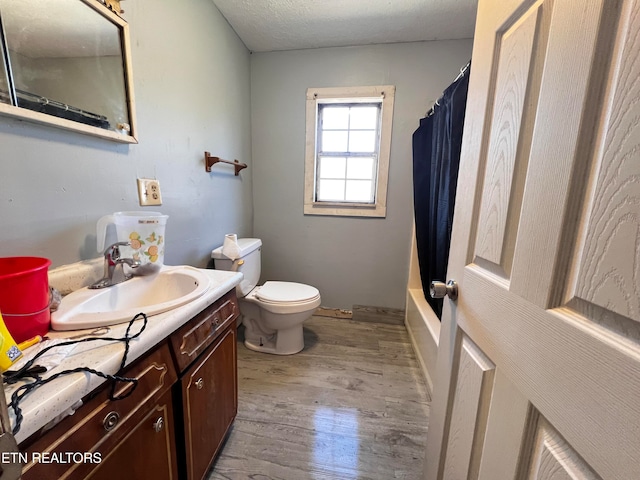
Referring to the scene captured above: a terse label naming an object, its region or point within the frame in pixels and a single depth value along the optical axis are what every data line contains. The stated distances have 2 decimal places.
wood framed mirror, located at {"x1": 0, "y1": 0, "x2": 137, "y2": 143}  0.70
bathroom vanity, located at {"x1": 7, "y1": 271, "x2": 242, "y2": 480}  0.46
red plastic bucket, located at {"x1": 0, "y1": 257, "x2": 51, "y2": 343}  0.54
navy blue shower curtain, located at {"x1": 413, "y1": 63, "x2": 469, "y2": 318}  1.35
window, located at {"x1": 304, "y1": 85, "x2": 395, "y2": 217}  2.13
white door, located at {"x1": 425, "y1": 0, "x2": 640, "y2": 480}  0.33
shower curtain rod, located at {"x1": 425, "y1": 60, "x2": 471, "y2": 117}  1.20
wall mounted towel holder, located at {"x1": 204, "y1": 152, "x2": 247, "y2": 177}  1.62
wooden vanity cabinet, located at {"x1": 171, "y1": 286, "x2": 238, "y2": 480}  0.80
